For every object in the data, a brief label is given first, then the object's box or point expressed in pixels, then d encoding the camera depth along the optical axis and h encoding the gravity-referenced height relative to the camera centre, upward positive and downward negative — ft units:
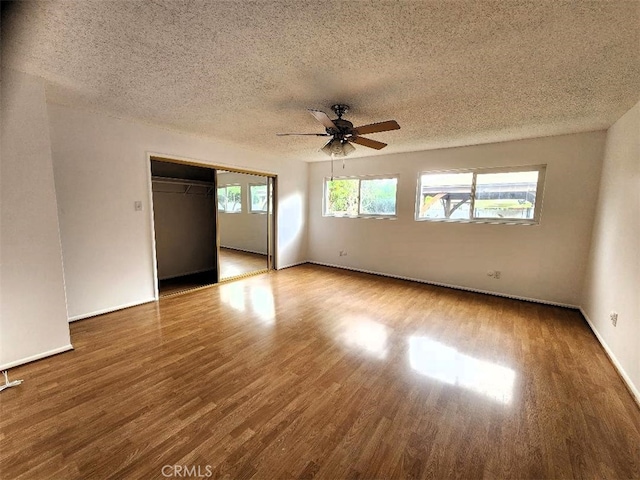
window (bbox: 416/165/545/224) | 12.42 +0.88
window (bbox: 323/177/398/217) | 16.67 +0.88
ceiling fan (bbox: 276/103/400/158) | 7.72 +2.48
